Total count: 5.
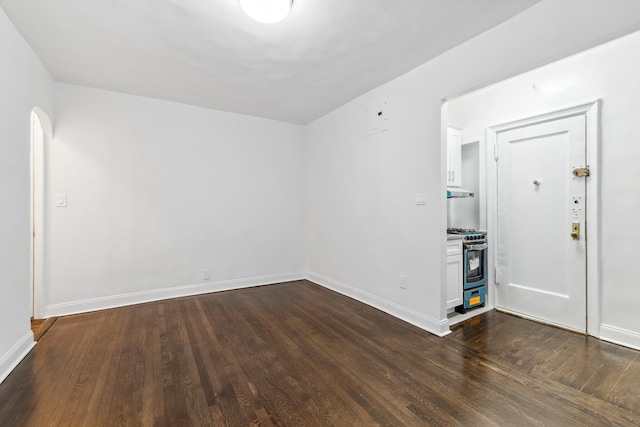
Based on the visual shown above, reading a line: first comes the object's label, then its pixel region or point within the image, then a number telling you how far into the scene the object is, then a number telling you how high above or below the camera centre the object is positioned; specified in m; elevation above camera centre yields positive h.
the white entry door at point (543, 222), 2.80 -0.12
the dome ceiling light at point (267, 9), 1.90 +1.39
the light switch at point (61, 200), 3.22 +0.15
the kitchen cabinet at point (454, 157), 3.58 +0.70
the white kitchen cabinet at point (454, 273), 3.09 -0.68
